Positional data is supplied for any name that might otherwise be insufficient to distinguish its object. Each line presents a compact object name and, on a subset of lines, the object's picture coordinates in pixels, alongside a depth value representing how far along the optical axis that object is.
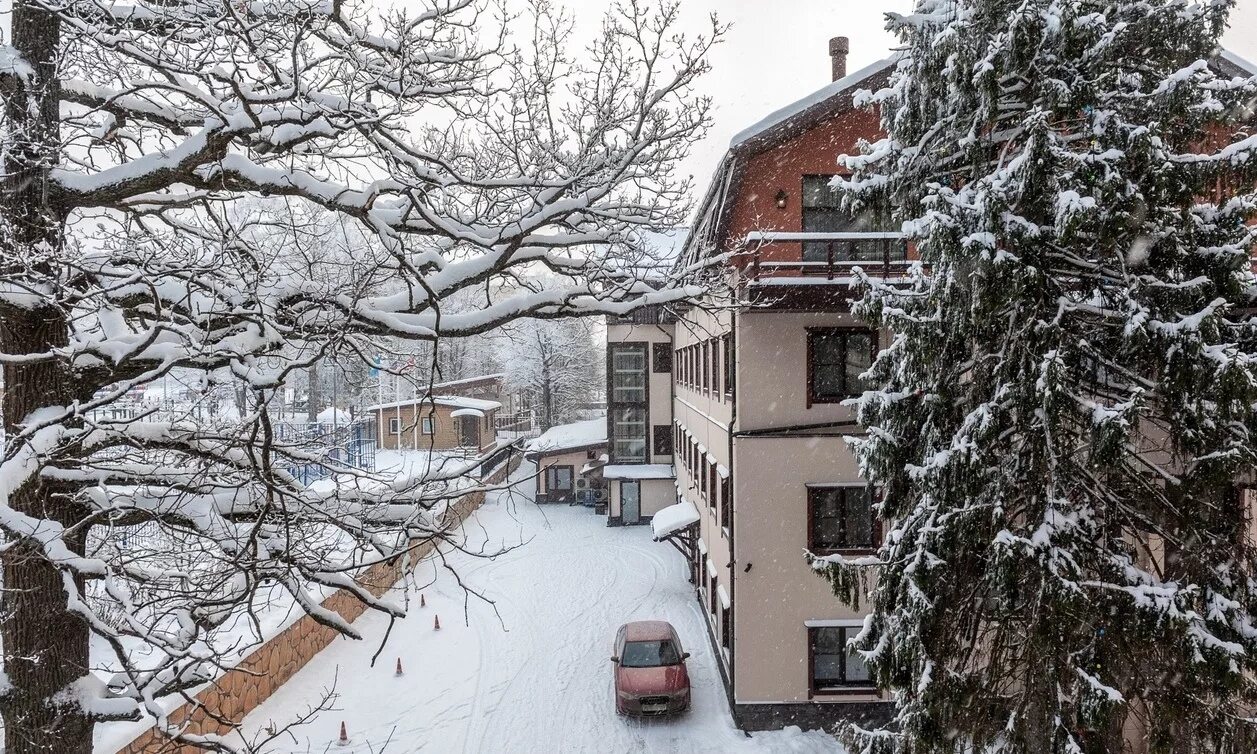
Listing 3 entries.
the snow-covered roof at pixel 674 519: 18.47
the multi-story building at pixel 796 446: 12.98
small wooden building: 35.16
